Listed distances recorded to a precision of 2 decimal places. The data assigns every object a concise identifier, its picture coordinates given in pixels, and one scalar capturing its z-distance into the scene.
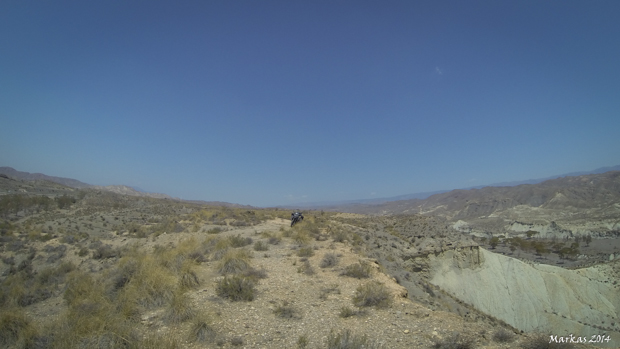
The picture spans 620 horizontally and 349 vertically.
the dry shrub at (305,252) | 13.15
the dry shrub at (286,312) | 6.84
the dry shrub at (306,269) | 10.61
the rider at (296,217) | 24.23
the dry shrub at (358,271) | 10.27
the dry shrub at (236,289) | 7.83
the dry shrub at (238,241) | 15.11
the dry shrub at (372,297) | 7.69
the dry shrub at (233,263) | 10.15
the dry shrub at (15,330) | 5.29
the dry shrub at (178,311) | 6.21
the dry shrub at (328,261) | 11.64
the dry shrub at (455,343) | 5.25
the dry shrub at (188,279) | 8.44
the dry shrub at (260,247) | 14.31
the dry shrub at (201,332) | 5.54
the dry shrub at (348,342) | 5.16
